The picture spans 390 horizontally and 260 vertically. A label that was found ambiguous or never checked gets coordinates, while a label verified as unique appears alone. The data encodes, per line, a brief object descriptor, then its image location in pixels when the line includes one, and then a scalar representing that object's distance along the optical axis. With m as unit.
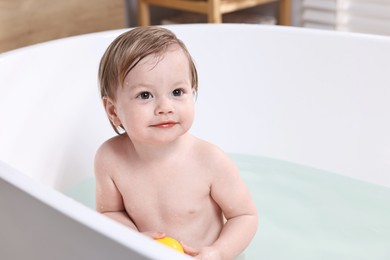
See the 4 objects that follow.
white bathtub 1.73
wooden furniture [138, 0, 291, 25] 2.47
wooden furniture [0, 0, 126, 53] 2.42
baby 1.37
